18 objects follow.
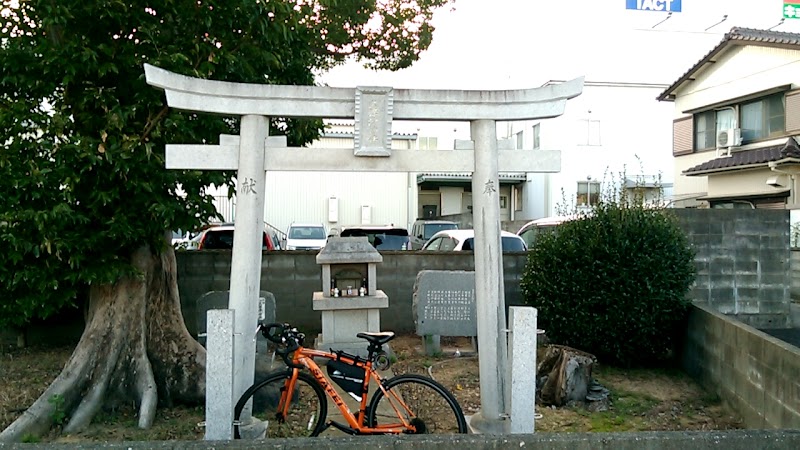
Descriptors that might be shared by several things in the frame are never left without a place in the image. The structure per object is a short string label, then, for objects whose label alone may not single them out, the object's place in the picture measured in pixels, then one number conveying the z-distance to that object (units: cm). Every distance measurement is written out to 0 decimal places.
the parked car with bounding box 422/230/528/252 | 1239
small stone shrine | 873
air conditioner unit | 1962
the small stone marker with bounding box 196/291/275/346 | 824
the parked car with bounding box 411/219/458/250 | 2017
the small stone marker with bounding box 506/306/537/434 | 498
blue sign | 2434
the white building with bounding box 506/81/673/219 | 2675
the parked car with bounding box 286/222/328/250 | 2141
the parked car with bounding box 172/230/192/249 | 1038
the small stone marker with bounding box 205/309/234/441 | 486
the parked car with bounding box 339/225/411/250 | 1529
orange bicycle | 523
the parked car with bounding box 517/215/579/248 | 1465
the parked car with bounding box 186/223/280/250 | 1391
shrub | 764
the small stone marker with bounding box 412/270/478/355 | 895
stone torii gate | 548
